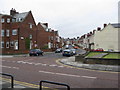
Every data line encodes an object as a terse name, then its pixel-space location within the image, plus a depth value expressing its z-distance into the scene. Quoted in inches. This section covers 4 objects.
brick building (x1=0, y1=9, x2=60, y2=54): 998.9
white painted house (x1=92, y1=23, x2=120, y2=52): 1175.9
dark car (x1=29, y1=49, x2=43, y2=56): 789.6
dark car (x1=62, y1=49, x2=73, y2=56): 755.9
